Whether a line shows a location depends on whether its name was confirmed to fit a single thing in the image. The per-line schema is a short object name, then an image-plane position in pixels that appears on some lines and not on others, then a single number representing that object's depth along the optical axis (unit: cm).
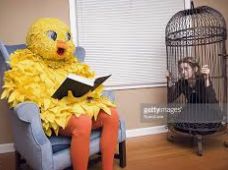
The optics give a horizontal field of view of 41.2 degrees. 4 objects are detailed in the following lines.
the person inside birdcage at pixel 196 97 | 221
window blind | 246
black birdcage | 222
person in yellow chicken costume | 164
